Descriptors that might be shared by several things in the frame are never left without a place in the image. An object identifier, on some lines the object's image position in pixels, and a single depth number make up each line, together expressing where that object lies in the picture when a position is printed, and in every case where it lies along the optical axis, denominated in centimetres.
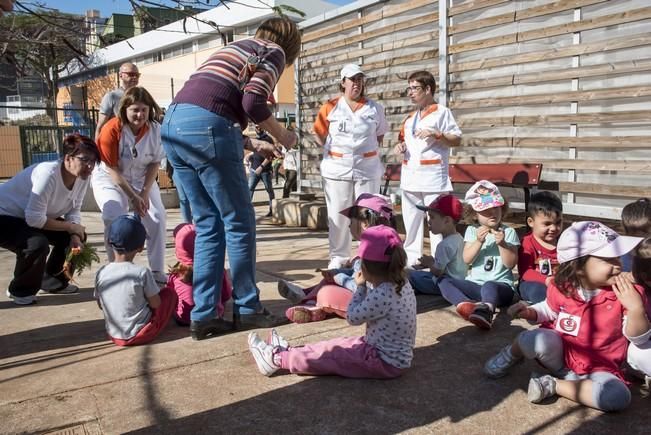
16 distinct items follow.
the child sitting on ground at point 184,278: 368
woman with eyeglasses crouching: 412
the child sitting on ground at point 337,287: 364
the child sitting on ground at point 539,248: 369
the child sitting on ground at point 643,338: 247
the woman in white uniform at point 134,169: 423
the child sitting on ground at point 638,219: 338
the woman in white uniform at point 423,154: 486
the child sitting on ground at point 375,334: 271
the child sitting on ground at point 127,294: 325
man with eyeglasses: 548
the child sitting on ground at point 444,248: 389
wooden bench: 578
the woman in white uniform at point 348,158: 489
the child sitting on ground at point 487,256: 374
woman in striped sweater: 315
